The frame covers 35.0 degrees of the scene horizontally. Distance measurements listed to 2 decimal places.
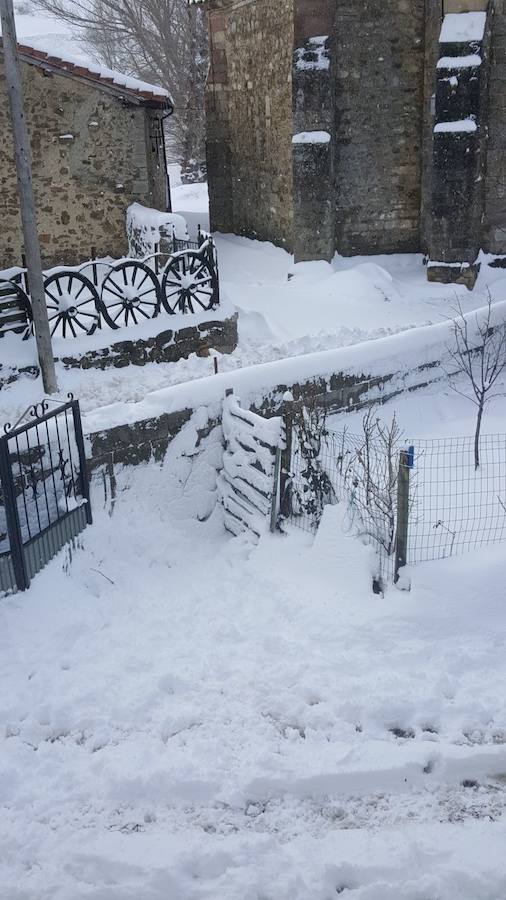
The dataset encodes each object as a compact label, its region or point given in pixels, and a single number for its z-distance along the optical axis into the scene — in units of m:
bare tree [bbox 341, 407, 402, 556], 5.98
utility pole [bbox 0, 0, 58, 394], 8.15
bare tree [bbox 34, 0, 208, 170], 25.00
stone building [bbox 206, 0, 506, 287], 13.28
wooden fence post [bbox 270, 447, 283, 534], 6.44
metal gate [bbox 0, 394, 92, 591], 5.82
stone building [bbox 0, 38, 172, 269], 13.62
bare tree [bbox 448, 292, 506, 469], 9.63
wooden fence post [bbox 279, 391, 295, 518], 6.36
